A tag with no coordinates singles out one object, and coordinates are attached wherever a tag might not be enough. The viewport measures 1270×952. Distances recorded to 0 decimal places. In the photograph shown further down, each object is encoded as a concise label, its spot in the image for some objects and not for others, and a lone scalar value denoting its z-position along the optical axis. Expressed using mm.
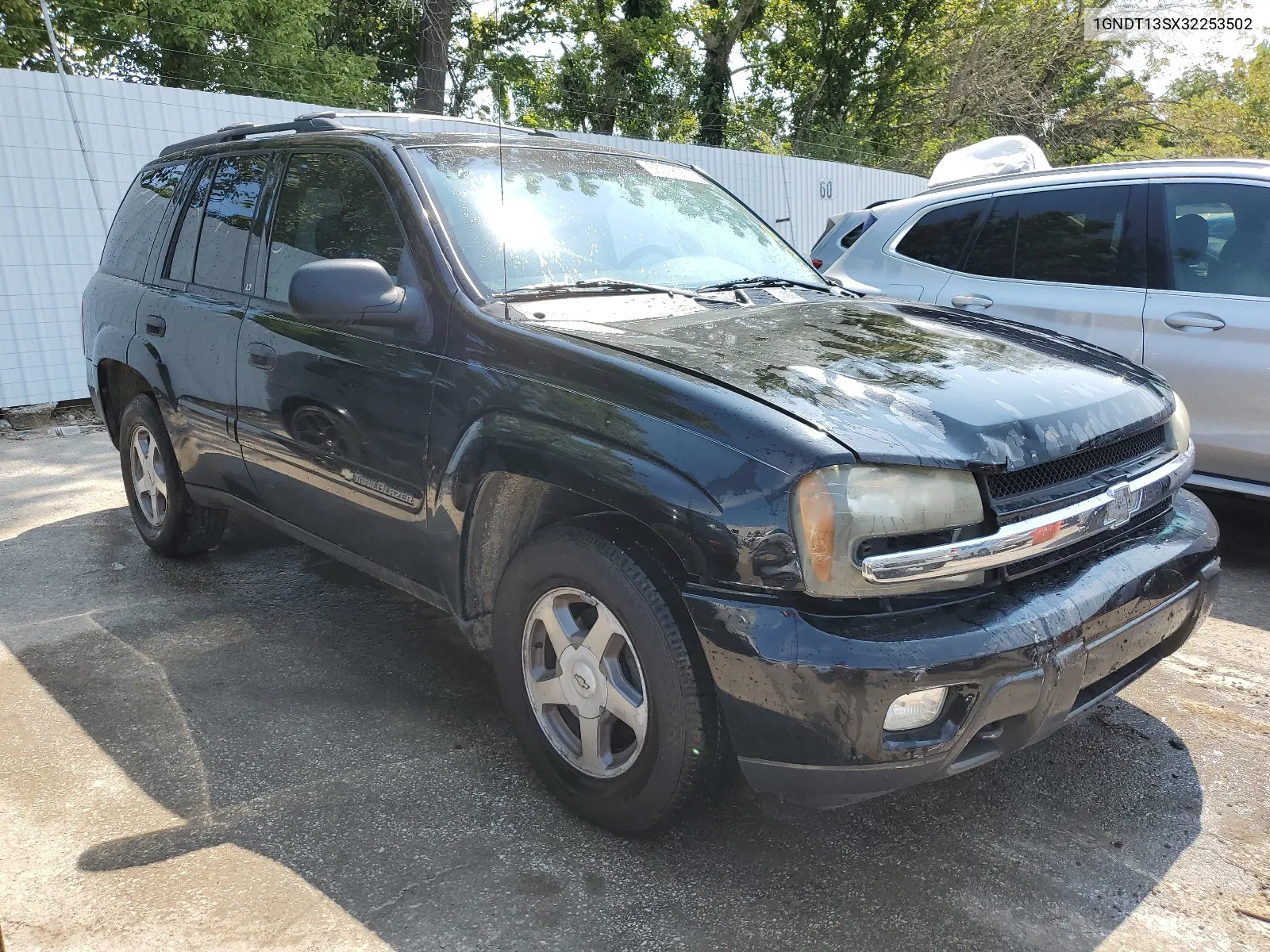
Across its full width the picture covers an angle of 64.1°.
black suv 2141
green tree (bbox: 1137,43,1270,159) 26422
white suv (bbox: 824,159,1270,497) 4438
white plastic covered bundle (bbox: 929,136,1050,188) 6723
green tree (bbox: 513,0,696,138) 22750
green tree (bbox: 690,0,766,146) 24391
